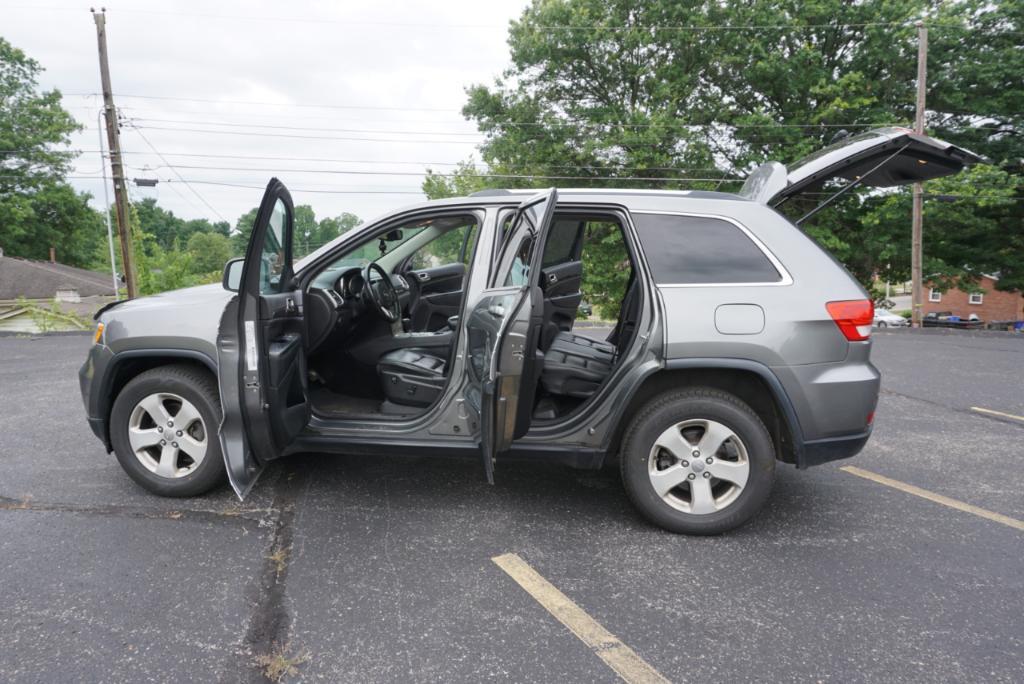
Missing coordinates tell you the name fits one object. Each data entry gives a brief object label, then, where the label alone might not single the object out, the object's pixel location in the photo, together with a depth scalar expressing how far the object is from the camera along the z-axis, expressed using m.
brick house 39.88
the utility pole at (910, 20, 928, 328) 19.82
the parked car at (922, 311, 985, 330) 32.78
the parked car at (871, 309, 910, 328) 33.33
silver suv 3.18
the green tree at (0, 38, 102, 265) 38.28
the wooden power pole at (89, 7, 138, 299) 21.41
